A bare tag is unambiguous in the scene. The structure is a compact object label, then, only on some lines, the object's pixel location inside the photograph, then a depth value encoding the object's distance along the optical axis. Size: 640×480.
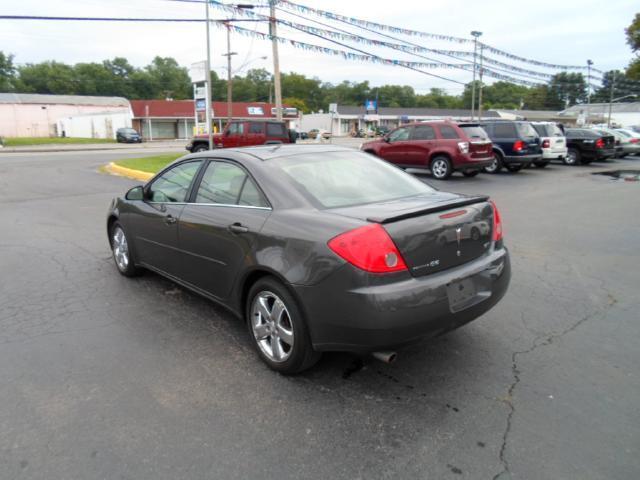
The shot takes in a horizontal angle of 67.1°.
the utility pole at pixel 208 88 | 16.69
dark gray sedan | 2.86
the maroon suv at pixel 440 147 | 14.11
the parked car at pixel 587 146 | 19.80
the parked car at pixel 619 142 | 23.39
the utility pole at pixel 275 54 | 18.33
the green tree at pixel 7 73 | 92.84
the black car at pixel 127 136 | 46.62
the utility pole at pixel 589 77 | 37.94
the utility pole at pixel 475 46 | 24.97
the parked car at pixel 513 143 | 16.12
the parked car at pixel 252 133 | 19.14
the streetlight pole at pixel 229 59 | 37.97
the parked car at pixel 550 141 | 17.62
